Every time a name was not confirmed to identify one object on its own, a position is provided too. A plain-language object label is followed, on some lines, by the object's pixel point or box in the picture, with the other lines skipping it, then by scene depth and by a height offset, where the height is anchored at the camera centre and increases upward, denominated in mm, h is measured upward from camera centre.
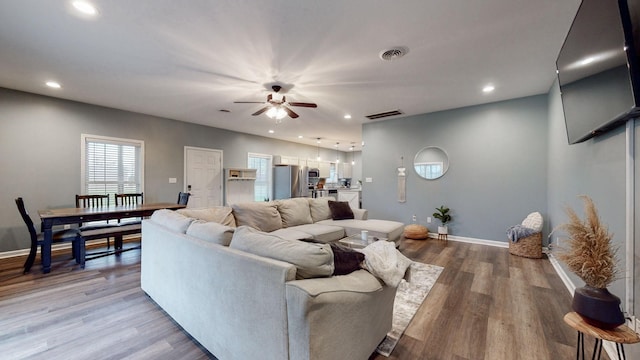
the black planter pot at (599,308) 1140 -599
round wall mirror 5076 +373
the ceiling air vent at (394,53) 2654 +1405
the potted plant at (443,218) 4902 -743
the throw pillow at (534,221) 3814 -641
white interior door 6001 +78
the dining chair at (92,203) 3824 -448
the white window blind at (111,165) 4609 +261
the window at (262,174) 7652 +170
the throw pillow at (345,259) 1481 -494
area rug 1849 -1197
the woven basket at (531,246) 3789 -1007
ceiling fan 3545 +1055
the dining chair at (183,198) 4820 -388
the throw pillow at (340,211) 4383 -554
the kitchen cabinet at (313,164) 9359 +610
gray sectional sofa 1213 -679
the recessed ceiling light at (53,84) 3580 +1386
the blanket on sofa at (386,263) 1529 -537
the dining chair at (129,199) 4622 -399
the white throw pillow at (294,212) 3914 -531
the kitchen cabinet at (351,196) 7121 -469
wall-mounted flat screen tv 1271 +741
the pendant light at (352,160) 12090 +987
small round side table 1088 -692
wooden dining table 3133 -513
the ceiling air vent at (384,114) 5117 +1404
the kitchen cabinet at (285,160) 8125 +671
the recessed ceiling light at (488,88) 3758 +1437
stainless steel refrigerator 7719 -77
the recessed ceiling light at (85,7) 1973 +1396
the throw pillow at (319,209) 4387 -531
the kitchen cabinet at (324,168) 9844 +468
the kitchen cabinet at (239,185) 6738 -161
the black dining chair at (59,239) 3156 -819
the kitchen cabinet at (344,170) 11156 +444
